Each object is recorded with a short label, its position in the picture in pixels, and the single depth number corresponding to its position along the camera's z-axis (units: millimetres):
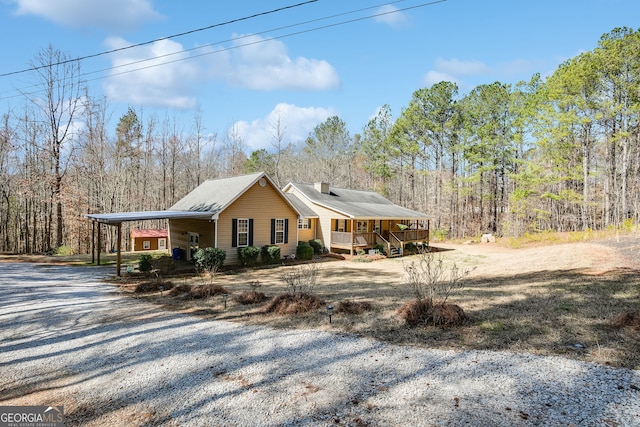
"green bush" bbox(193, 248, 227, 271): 16159
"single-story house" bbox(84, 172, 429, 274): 17938
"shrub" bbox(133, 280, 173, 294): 11281
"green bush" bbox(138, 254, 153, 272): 15625
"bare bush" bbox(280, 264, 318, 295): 8953
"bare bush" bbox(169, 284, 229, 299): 10164
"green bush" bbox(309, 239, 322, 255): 23141
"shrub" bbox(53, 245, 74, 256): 23047
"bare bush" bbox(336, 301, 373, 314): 7771
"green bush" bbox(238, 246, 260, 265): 18172
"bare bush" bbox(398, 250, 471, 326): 6520
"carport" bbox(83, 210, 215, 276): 14512
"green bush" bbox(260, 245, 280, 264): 19266
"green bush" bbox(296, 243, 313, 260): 21312
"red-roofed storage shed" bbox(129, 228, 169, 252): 26062
